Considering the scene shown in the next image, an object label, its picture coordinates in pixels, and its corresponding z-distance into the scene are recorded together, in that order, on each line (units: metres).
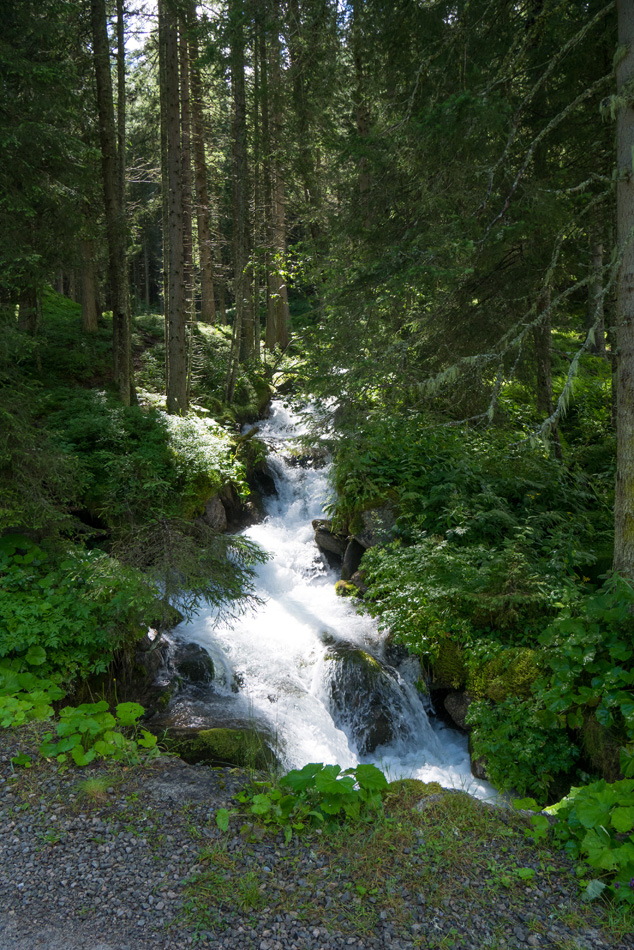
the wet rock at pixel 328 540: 10.45
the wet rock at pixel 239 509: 11.72
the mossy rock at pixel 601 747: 4.57
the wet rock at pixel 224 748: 5.45
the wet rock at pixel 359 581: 9.16
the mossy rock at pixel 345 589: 9.33
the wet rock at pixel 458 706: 6.32
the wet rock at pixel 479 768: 5.57
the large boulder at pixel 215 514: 10.51
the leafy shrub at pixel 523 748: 4.91
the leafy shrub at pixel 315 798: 3.85
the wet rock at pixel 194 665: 7.27
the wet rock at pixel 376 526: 8.84
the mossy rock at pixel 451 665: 6.35
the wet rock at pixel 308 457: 13.45
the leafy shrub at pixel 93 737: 4.34
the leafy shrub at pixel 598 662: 4.38
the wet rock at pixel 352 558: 9.68
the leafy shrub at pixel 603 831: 3.23
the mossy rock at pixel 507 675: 5.52
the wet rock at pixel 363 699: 6.62
